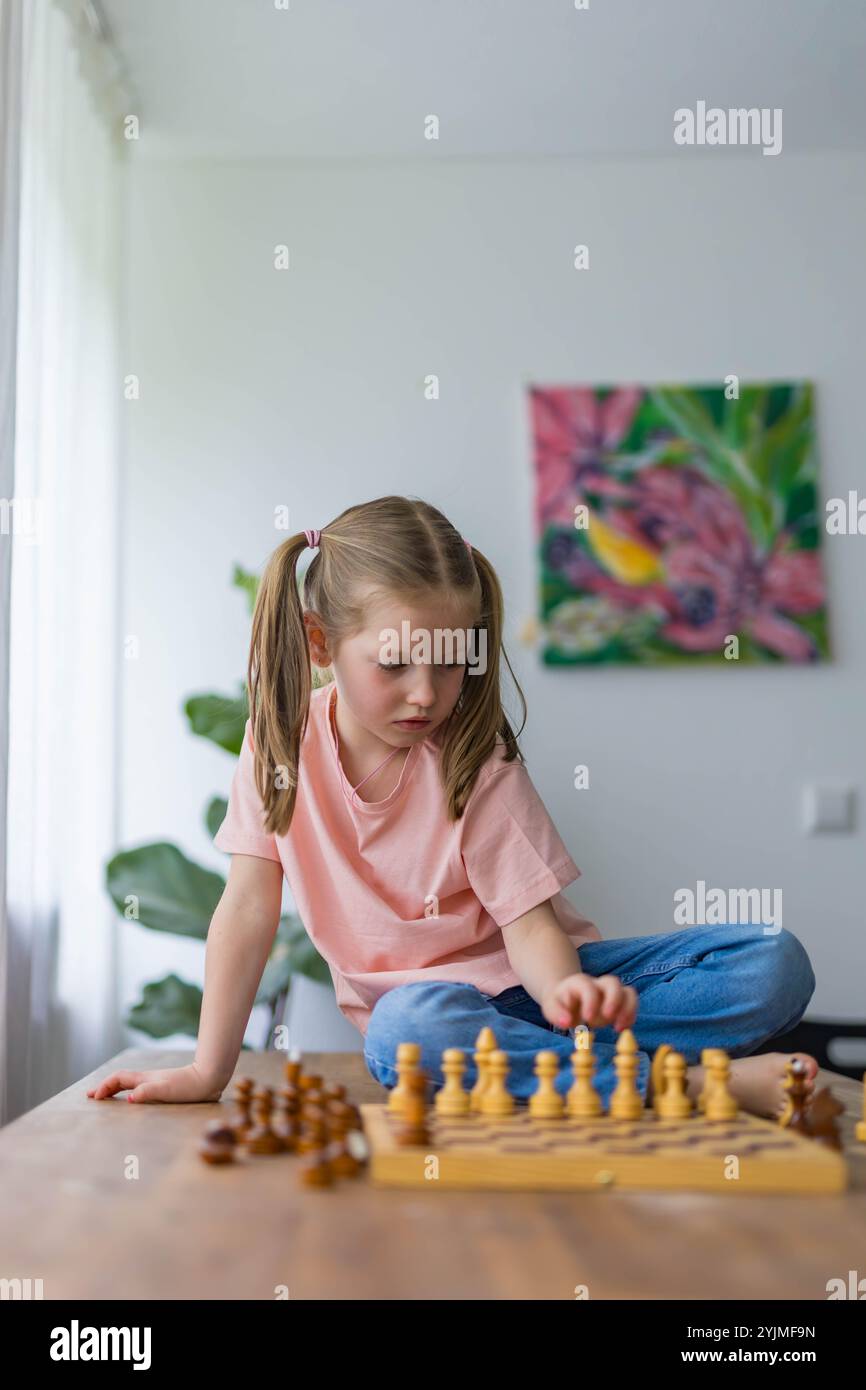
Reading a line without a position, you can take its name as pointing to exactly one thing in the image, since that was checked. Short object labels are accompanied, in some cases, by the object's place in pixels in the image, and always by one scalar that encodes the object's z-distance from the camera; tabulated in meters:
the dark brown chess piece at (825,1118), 0.98
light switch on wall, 2.64
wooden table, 0.66
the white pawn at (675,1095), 1.04
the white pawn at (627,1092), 1.04
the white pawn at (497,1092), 1.04
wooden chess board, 0.86
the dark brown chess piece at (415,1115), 0.90
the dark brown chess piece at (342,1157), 0.88
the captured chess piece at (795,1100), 1.04
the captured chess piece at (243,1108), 1.02
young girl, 1.33
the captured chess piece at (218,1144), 0.95
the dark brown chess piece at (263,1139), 0.98
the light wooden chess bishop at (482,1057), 1.06
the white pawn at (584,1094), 1.04
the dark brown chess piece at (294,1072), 1.20
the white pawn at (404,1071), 0.97
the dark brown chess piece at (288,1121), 1.00
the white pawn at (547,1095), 1.03
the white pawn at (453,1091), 1.02
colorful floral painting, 2.62
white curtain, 1.98
